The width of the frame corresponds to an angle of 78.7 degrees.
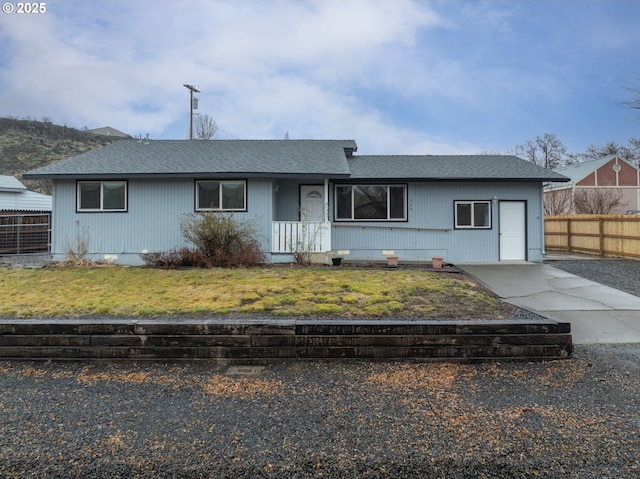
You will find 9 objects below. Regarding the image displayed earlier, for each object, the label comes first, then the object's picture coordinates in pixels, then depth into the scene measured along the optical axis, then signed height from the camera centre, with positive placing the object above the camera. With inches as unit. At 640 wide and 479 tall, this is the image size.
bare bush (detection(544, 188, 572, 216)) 1128.8 +116.8
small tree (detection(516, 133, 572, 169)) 1622.8 +375.2
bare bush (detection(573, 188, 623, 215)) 1071.0 +112.1
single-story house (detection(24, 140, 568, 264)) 448.5 +51.0
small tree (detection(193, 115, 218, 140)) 1572.3 +476.3
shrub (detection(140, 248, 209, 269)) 400.5 -18.1
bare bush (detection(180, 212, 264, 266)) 402.9 +1.4
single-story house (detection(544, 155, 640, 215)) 1137.4 +166.2
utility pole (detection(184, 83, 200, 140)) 1099.9 +410.8
